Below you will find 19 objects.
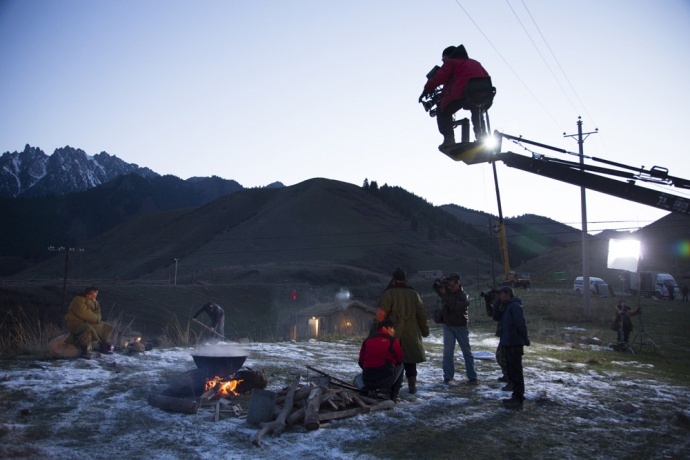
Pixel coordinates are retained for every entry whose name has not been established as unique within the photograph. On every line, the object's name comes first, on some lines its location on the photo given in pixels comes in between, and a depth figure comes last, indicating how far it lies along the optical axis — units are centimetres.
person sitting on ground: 940
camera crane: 653
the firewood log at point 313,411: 543
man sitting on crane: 609
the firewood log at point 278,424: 497
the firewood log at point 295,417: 555
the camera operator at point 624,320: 1755
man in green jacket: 738
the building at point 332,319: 3616
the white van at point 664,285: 4028
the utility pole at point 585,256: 2747
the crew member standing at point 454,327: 840
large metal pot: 687
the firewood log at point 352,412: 575
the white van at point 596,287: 4281
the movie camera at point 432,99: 651
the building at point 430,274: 8152
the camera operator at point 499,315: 761
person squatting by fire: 667
